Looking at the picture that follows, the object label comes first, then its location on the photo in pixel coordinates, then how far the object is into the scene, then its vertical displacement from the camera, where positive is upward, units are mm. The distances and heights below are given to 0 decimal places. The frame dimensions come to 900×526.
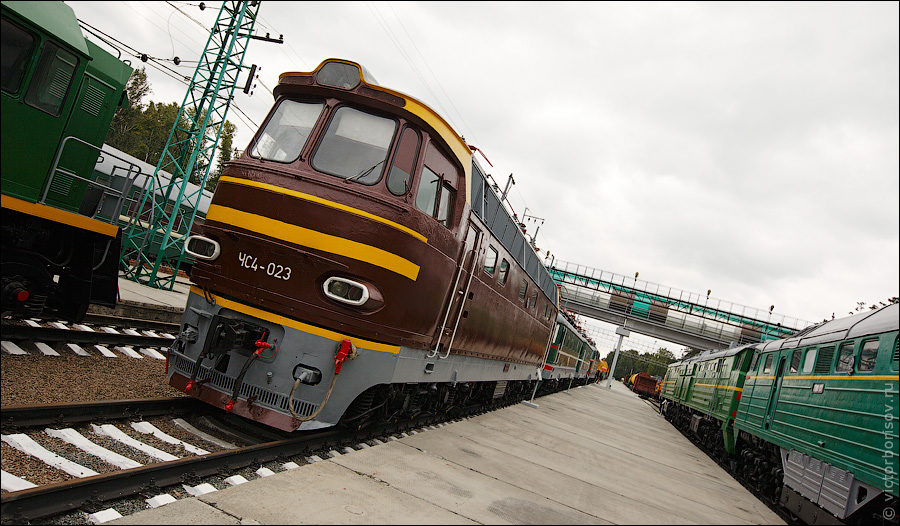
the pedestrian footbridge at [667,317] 45156 +5034
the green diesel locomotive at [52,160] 6062 +361
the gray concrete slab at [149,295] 13320 -1868
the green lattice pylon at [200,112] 16688 +3619
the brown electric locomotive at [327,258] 5711 +175
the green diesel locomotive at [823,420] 6762 +39
